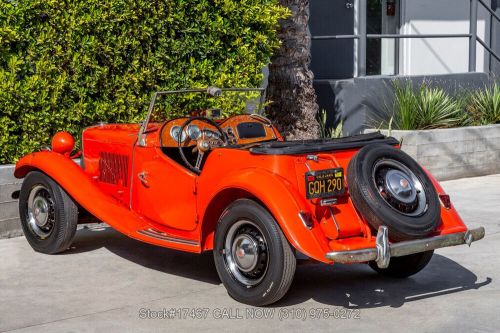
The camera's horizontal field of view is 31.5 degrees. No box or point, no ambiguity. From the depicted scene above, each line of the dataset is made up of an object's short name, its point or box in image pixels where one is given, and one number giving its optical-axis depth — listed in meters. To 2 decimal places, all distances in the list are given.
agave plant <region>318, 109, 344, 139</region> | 11.72
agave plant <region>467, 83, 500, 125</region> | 12.68
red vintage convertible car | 5.75
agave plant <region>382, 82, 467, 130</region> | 11.64
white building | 12.45
